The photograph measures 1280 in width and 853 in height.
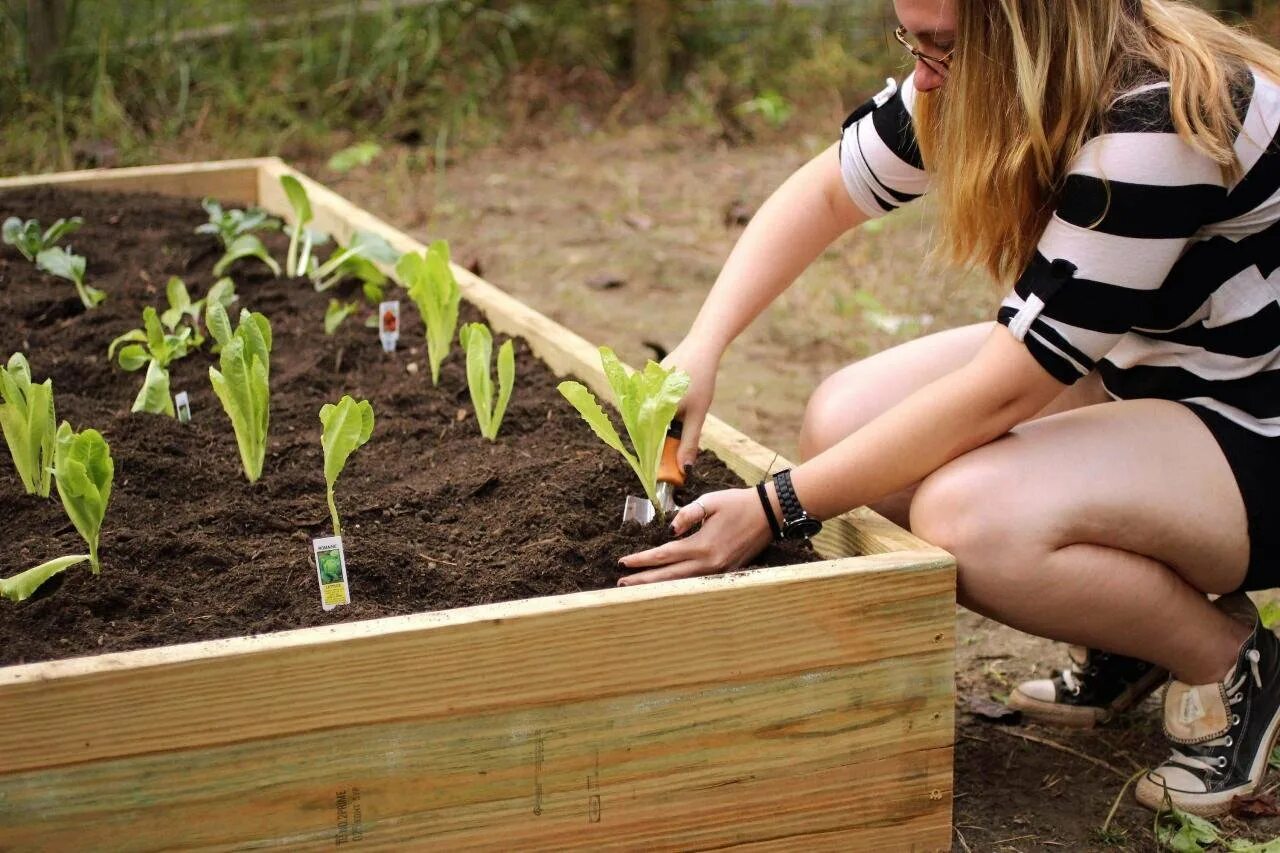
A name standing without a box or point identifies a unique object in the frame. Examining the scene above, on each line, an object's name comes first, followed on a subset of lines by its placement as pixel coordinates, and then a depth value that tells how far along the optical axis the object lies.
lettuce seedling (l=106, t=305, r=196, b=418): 2.42
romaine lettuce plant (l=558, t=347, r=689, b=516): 1.88
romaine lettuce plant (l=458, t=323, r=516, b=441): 2.32
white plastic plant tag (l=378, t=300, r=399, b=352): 2.86
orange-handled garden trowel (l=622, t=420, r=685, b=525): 1.99
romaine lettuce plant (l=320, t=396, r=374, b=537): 1.86
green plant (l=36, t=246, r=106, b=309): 3.02
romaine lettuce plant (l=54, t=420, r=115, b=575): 1.74
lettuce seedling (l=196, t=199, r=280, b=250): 3.40
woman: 1.70
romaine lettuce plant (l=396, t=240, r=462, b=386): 2.64
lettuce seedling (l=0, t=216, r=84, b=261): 3.30
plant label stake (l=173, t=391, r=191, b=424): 2.42
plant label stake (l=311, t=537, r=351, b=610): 1.72
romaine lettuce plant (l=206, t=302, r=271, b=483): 2.07
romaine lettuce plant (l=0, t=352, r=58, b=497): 1.93
